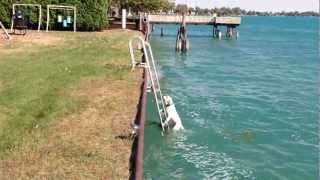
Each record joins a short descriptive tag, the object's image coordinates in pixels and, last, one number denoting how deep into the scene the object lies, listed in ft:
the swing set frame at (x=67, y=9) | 91.94
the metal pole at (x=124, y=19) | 107.07
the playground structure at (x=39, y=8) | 90.45
